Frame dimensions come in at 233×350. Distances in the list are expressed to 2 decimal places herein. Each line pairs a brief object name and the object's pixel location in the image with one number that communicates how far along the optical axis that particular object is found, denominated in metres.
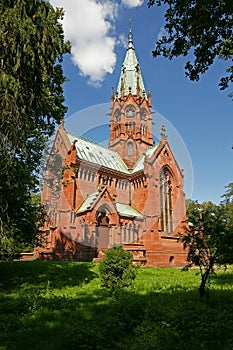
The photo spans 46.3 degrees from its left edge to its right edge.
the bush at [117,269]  12.50
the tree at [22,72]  8.30
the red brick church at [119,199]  24.88
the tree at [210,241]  9.51
